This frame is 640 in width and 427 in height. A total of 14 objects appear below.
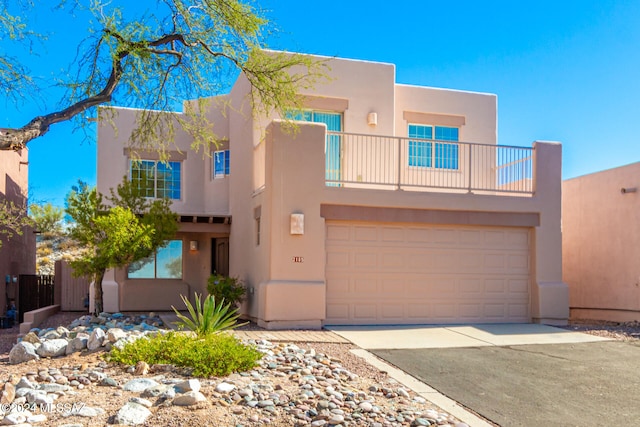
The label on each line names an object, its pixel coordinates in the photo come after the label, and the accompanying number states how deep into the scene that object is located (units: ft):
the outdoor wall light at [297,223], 40.06
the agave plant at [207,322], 28.94
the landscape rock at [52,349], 29.45
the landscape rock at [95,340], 29.78
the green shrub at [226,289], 43.47
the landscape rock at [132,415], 18.37
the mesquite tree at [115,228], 44.70
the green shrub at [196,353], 24.43
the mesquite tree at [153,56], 29.04
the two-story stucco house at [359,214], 40.93
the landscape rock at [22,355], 29.12
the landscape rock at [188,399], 19.84
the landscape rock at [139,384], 22.06
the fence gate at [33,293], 61.31
